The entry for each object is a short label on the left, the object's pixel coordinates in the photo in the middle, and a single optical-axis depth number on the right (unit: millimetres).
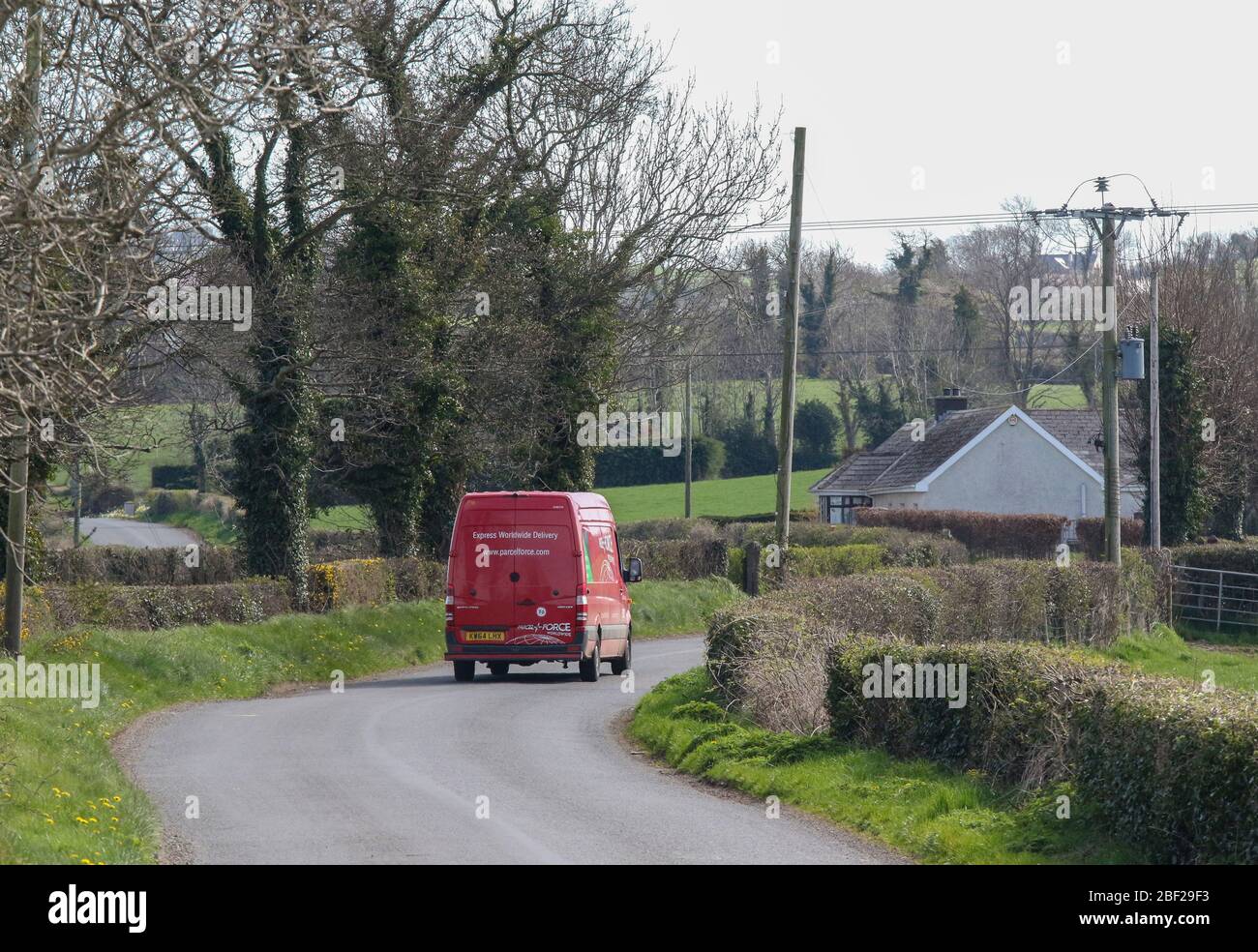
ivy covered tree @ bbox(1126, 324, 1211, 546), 44312
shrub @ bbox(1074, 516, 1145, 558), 50119
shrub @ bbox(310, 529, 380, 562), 38406
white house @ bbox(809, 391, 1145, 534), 61938
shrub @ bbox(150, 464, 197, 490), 77312
